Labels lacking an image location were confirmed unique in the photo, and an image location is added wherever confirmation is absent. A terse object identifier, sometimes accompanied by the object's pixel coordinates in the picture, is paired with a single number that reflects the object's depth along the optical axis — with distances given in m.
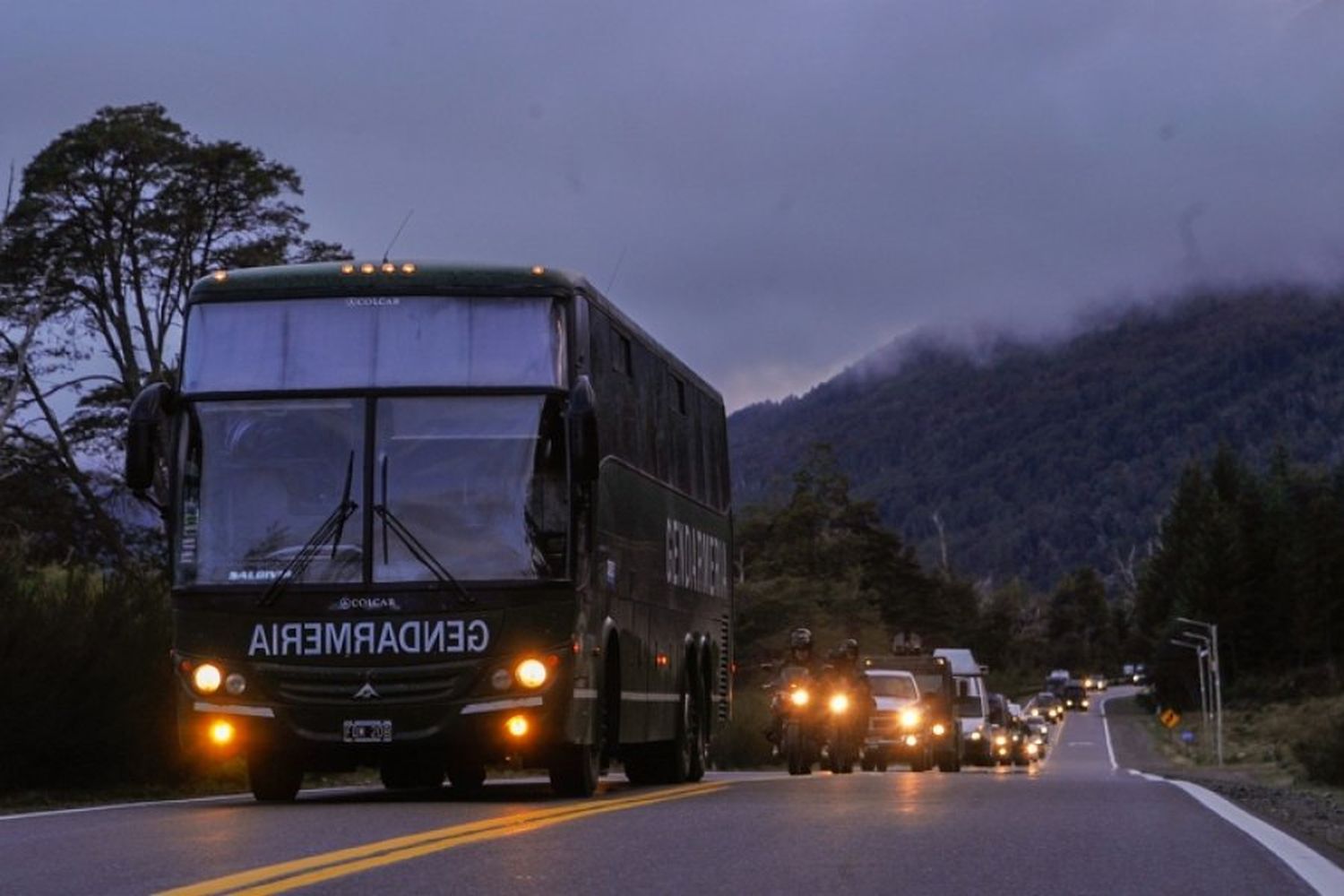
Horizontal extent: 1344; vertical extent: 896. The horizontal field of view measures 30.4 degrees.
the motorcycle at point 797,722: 31.27
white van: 56.28
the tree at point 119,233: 44.16
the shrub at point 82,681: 20.80
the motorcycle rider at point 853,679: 31.38
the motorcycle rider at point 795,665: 30.38
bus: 16.78
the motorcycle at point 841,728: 31.89
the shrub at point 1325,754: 41.88
